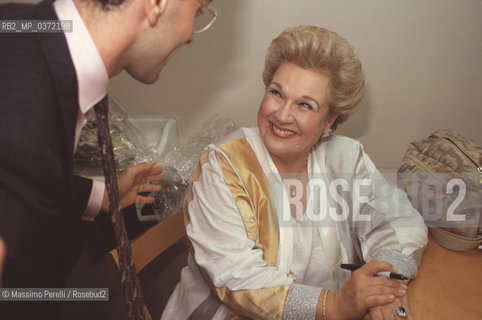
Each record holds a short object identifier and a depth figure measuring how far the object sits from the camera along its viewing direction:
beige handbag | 1.27
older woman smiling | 1.06
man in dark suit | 0.61
